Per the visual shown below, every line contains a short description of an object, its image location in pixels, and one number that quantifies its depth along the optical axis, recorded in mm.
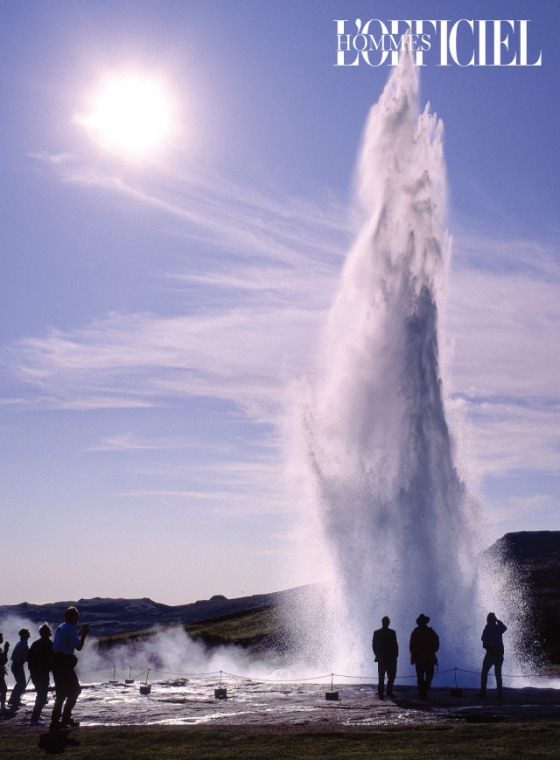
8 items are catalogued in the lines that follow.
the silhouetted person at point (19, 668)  19828
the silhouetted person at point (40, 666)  15328
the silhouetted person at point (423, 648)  19719
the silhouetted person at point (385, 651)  19422
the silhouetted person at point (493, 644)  20234
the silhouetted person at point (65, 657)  13594
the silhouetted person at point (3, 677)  19984
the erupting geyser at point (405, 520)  29453
